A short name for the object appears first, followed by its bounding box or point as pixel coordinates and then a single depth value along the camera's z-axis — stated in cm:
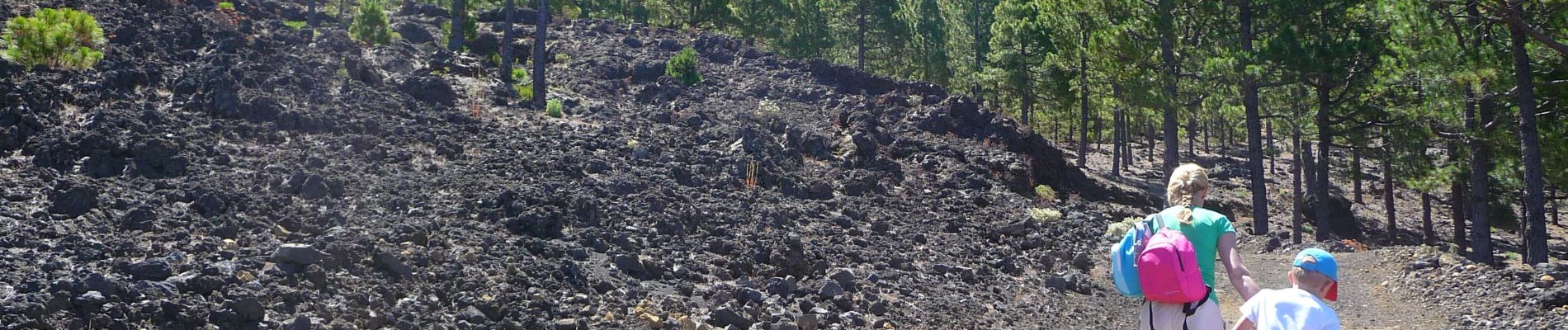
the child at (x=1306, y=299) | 450
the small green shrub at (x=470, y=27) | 2775
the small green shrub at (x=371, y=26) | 2369
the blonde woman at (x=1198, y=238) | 535
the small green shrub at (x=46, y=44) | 1492
